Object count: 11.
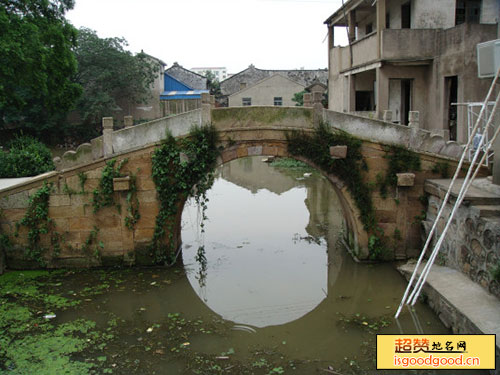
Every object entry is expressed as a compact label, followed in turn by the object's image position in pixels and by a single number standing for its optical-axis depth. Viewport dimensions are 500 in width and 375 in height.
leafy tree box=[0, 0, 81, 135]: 13.70
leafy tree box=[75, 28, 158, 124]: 24.50
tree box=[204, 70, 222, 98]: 41.59
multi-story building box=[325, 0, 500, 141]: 12.93
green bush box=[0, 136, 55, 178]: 13.76
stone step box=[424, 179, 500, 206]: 7.02
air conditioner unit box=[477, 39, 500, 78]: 6.91
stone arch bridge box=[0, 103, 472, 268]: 8.67
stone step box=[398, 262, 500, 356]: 5.67
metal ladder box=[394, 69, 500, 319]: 6.22
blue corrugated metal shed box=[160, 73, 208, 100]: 33.00
